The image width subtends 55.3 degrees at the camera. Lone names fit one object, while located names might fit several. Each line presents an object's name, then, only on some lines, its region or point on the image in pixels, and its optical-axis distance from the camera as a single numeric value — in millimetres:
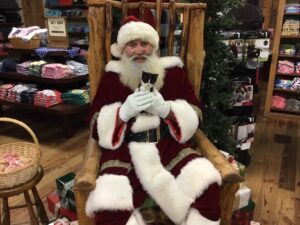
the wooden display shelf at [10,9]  5012
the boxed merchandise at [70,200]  1480
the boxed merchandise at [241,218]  1486
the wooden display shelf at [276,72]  3053
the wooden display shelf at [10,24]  5066
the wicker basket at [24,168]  1271
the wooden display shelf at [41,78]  2707
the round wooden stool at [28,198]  1289
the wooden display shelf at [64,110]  2643
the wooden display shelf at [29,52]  2791
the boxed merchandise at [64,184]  1521
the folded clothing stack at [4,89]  2971
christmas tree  1700
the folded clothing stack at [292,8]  3088
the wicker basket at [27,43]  2885
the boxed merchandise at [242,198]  1475
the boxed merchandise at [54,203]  1642
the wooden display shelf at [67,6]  4710
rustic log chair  1337
